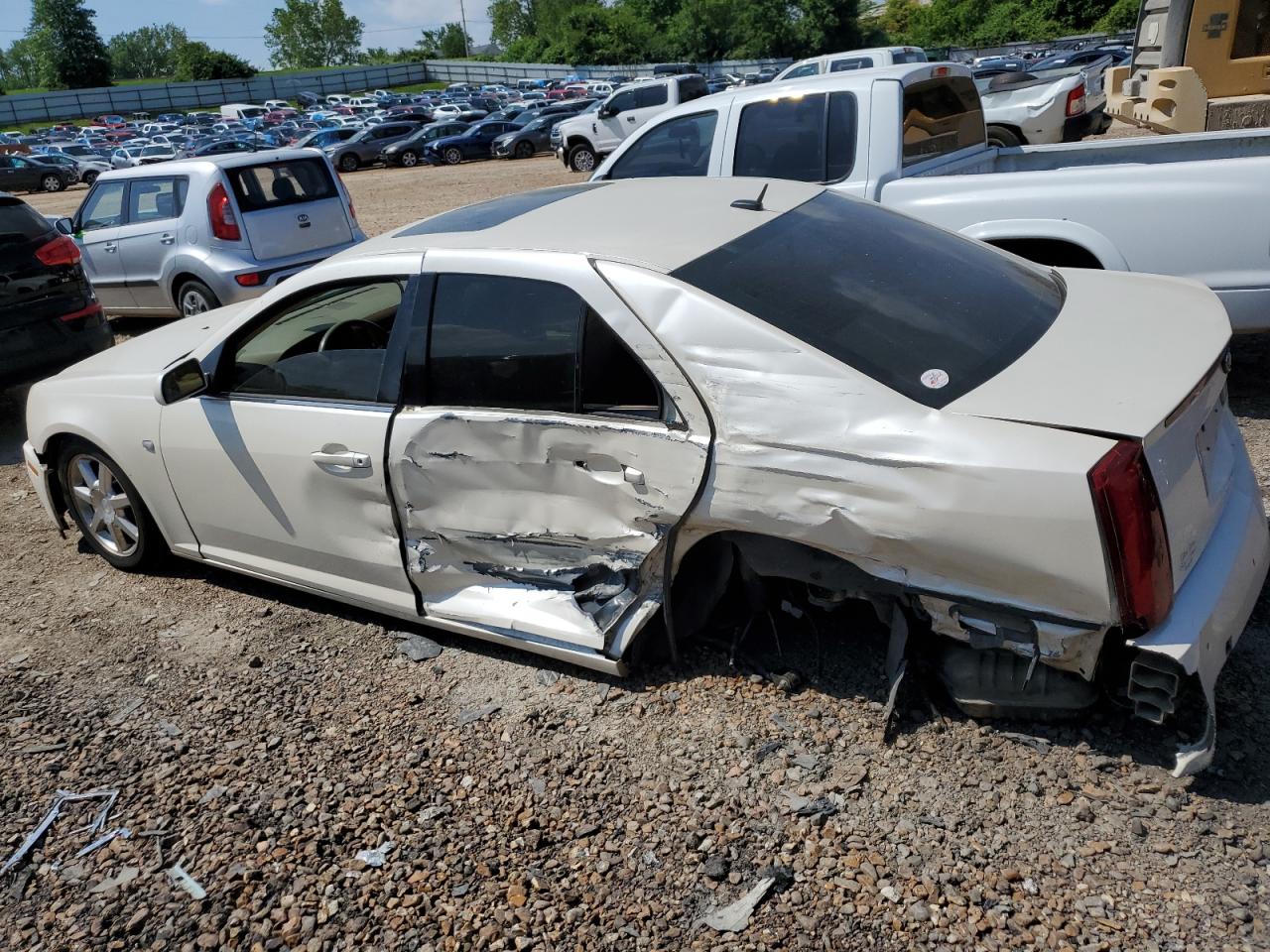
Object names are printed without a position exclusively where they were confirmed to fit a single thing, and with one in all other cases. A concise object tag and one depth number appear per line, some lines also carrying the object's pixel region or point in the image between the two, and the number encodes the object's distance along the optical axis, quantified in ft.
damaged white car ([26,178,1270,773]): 8.16
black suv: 21.77
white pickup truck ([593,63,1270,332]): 15.20
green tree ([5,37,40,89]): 426.22
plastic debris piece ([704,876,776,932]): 8.06
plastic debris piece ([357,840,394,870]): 9.15
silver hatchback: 28.45
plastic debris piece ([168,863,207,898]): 9.03
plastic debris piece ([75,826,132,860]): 9.67
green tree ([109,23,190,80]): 428.27
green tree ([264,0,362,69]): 392.68
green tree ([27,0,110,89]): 308.19
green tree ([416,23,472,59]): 388.25
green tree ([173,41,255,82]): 282.77
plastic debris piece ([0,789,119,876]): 9.67
